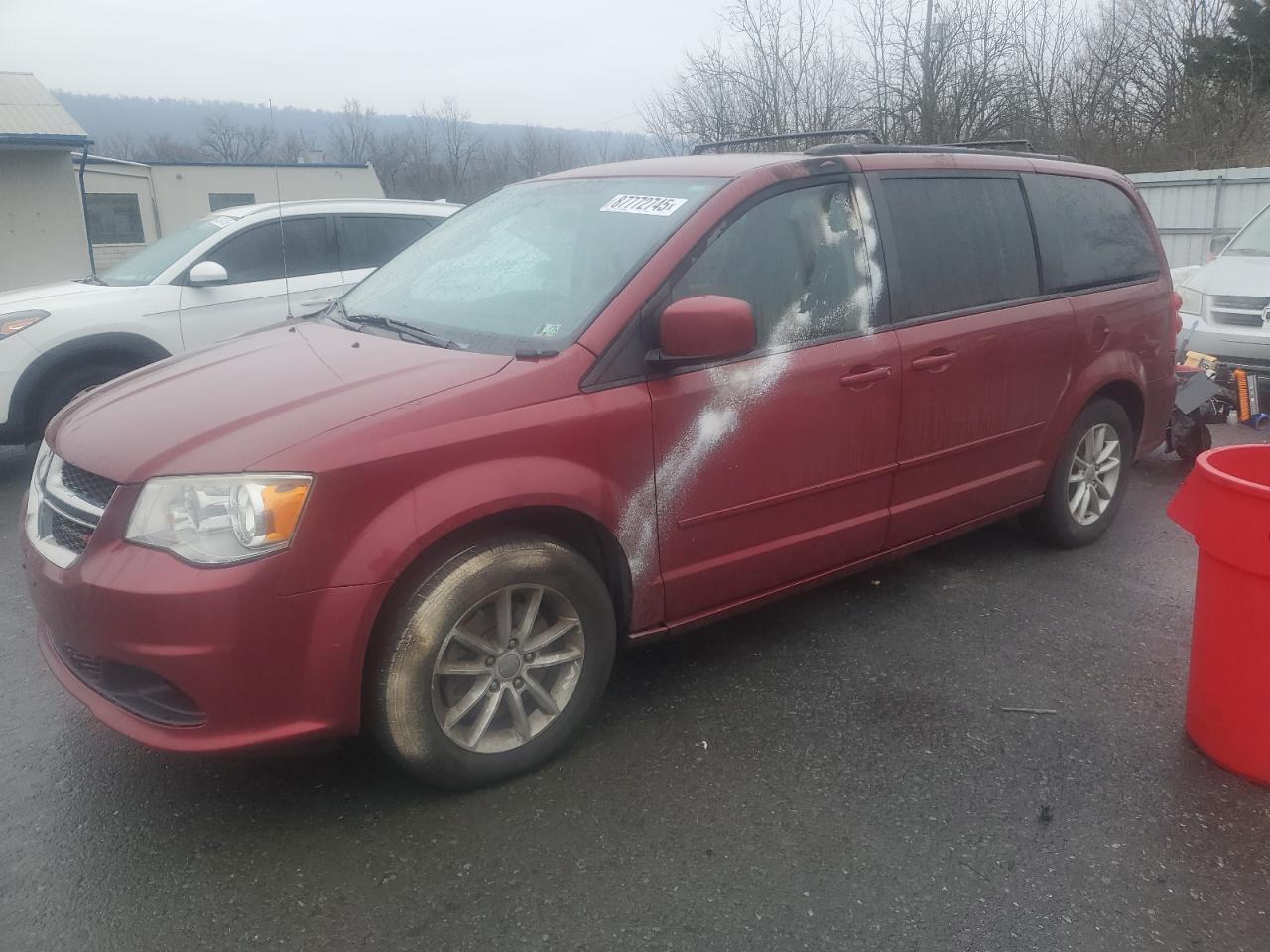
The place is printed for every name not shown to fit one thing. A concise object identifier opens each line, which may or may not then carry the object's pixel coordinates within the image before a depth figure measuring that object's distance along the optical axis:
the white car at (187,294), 6.27
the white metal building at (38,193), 17.23
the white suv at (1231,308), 8.11
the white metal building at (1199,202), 13.84
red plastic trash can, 2.75
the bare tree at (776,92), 18.92
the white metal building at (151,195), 27.75
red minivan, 2.51
